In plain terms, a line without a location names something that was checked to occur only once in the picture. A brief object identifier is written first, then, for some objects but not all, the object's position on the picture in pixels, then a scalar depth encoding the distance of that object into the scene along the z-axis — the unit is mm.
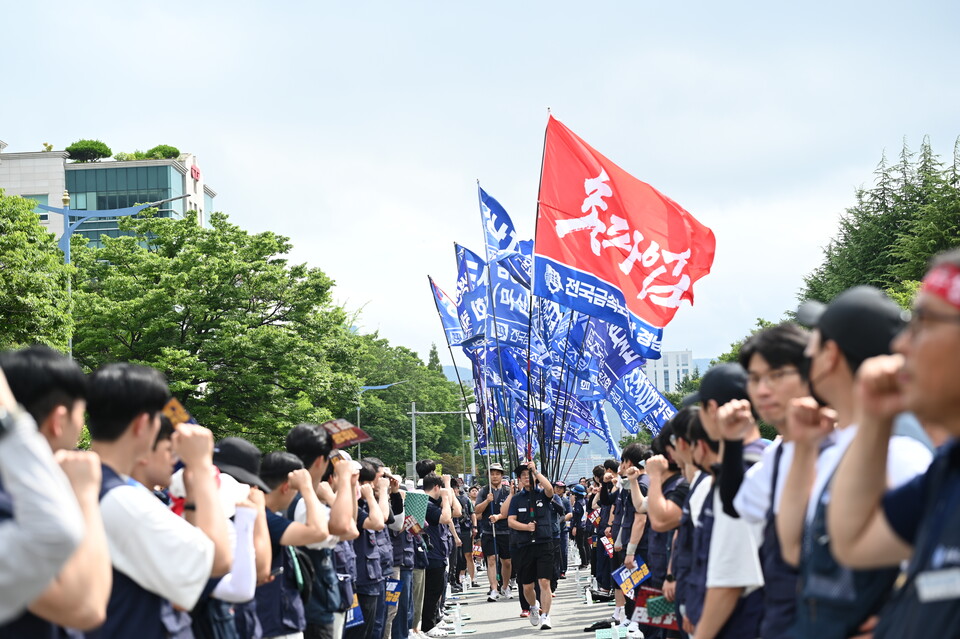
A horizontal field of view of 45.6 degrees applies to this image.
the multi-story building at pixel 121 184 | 107750
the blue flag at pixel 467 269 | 25312
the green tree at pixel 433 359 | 131175
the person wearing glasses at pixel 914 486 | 2307
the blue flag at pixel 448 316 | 28203
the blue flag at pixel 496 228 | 22348
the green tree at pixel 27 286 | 23578
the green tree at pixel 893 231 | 47938
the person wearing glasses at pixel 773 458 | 4016
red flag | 15781
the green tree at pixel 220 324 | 34500
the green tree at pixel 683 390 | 96619
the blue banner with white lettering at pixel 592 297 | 16016
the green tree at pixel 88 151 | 112000
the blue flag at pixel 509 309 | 24141
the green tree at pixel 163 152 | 109981
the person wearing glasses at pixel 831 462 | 3098
